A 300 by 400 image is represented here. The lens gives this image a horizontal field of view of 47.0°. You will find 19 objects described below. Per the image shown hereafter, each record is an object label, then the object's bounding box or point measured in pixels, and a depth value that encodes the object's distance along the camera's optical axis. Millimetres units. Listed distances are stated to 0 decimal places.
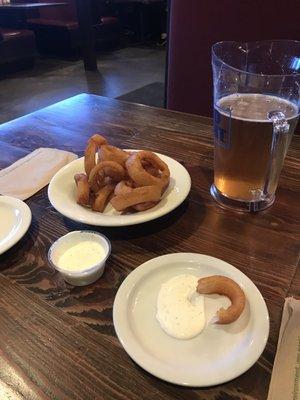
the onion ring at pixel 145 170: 697
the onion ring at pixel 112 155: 741
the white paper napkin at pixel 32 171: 842
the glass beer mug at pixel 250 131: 695
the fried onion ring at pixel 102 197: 714
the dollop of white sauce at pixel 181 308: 486
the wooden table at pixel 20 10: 4504
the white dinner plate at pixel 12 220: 655
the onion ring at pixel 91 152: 770
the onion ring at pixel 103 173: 716
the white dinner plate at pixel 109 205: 663
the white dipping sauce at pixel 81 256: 587
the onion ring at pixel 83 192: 725
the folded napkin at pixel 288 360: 418
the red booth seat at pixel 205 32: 1267
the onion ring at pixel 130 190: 691
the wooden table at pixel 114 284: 437
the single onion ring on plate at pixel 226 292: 485
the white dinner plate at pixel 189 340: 432
